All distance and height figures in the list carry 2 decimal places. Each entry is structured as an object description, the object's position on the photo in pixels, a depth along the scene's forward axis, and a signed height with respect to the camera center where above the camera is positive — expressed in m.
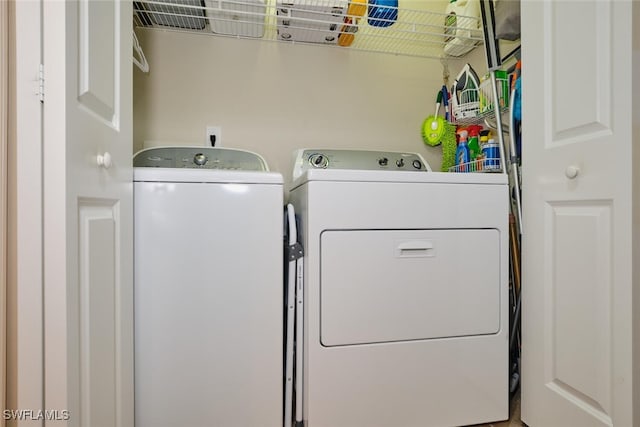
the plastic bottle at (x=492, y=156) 1.39 +0.23
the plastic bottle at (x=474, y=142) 1.60 +0.33
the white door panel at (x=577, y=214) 0.84 -0.01
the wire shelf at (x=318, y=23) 1.45 +0.89
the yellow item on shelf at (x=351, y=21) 1.48 +0.90
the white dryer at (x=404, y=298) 1.08 -0.29
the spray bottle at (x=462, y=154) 1.61 +0.28
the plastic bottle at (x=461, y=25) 1.60 +0.91
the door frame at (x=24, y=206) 0.60 +0.01
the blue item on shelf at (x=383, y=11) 1.53 +0.93
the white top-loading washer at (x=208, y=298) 1.04 -0.27
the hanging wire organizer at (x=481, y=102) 1.39 +0.47
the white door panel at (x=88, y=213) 0.62 +0.00
